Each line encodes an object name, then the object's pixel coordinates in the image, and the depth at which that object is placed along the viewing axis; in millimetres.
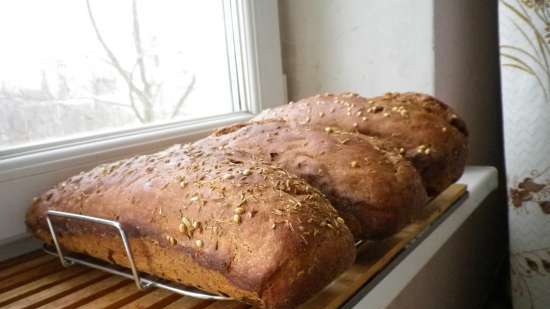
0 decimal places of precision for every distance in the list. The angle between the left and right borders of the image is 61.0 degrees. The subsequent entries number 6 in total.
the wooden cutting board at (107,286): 498
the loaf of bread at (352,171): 537
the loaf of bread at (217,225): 402
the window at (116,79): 704
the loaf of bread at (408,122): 667
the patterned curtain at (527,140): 872
